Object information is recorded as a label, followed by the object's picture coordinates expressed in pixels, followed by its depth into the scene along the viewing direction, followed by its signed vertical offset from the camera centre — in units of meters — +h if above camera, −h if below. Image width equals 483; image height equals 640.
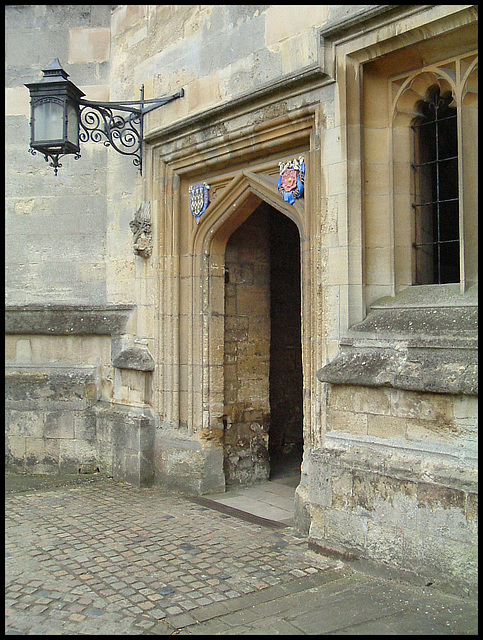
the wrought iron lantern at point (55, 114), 5.88 +2.05
